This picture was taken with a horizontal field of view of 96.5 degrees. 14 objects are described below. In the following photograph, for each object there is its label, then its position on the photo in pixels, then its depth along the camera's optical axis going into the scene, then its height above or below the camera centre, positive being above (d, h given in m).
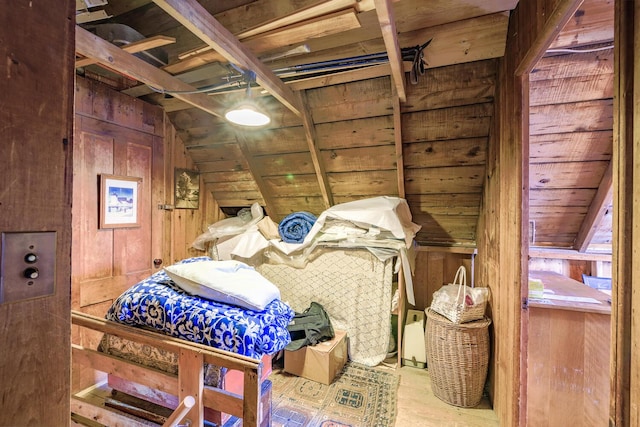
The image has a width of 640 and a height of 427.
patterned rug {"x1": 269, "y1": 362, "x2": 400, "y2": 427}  1.77 -1.27
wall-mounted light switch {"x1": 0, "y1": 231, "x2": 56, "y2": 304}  0.48 -0.10
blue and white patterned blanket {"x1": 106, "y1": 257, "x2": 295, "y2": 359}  1.23 -0.48
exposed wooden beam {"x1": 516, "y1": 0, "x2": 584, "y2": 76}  0.95 +0.69
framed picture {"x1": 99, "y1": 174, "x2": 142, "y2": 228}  2.12 +0.08
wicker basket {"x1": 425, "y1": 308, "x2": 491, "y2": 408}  1.89 -0.97
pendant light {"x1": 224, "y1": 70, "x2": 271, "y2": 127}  1.55 +0.60
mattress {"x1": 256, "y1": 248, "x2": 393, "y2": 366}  2.36 -0.69
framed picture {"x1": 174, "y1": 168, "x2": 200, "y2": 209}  2.74 +0.24
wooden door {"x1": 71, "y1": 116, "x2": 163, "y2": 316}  1.99 -0.07
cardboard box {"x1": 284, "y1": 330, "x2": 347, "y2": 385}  2.12 -1.12
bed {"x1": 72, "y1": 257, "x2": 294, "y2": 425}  1.14 -0.58
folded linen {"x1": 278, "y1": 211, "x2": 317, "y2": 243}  2.63 -0.12
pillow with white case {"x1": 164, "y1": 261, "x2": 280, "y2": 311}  1.33 -0.34
